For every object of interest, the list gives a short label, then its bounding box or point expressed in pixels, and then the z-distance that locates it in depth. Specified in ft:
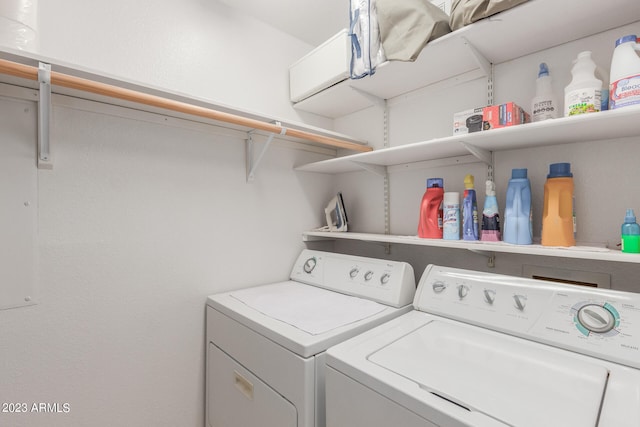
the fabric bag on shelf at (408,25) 4.04
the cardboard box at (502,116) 3.75
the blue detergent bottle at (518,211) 3.82
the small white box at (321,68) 5.38
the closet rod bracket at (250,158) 5.75
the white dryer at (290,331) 3.33
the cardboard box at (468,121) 4.04
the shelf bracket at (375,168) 5.76
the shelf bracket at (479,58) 4.07
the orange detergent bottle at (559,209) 3.54
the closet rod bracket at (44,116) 3.23
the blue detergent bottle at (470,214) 4.37
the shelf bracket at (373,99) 5.72
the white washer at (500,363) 2.26
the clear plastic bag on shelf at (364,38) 4.66
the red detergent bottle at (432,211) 4.81
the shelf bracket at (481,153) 4.18
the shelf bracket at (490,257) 4.58
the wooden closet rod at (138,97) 3.12
